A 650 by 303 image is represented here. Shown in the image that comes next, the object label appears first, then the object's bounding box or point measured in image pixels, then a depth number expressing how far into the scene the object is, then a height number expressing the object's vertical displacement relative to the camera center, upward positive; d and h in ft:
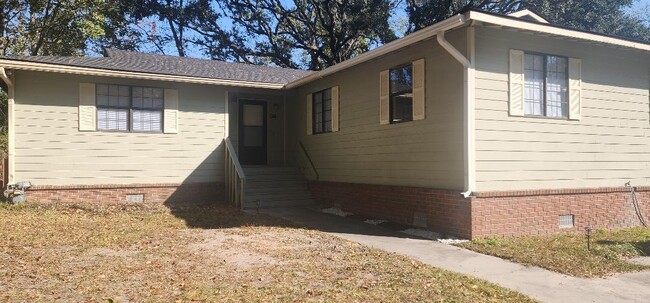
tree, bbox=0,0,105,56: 63.57 +19.13
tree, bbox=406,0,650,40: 74.13 +24.24
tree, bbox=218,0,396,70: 81.30 +23.54
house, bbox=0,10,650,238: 26.22 +2.10
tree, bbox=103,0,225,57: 81.00 +25.74
